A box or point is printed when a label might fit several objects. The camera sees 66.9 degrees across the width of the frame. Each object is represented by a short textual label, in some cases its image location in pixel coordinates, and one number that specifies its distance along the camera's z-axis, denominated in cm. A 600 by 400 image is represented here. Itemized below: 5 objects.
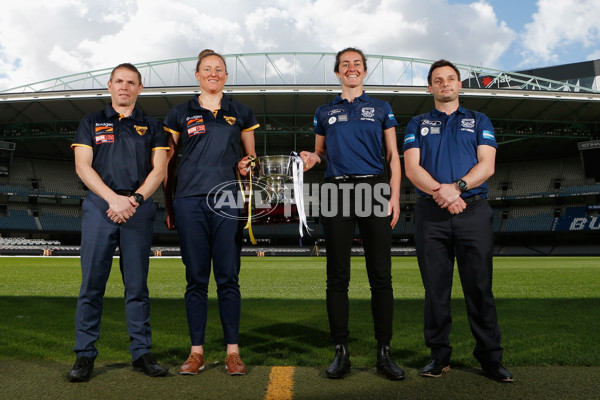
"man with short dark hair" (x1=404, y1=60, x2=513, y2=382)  307
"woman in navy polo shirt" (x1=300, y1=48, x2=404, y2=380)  315
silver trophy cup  337
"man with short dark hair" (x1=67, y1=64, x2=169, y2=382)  313
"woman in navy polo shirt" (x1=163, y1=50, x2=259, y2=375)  322
